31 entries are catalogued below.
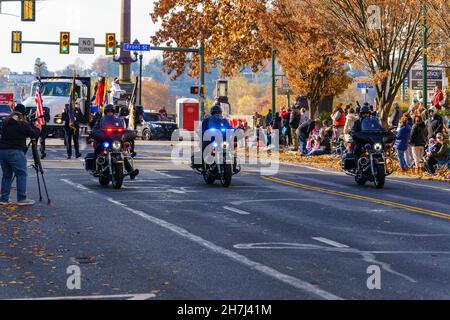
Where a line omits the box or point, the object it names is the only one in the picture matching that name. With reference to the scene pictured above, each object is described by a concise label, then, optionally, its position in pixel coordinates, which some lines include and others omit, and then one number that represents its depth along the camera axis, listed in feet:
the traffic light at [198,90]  182.66
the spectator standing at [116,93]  154.71
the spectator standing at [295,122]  143.74
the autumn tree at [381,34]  115.44
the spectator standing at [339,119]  129.80
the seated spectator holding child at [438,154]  95.22
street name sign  183.73
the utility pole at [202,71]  179.83
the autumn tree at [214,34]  180.24
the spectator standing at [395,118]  119.55
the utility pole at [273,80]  166.63
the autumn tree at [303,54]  137.80
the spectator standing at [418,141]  96.99
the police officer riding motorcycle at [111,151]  76.18
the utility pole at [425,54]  106.93
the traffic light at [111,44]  186.50
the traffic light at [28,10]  153.38
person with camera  63.98
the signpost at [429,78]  110.93
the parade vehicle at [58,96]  158.30
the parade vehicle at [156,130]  208.64
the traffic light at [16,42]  194.39
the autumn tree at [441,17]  101.50
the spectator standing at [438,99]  108.68
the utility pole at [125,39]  213.46
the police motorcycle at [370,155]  80.75
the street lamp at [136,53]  186.09
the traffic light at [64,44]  189.47
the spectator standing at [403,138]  100.37
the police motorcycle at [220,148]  77.87
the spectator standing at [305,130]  131.85
